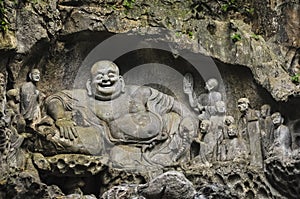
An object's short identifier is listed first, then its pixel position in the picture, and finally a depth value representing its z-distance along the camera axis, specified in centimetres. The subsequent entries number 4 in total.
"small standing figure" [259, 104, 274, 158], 1418
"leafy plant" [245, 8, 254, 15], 1505
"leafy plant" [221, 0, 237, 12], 1497
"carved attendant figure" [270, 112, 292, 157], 1403
